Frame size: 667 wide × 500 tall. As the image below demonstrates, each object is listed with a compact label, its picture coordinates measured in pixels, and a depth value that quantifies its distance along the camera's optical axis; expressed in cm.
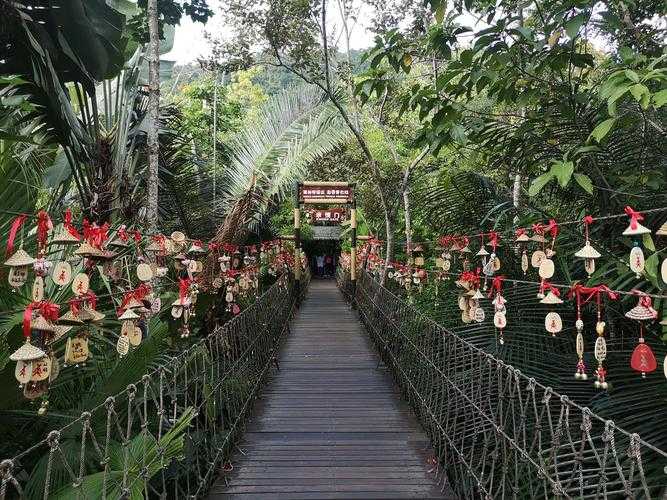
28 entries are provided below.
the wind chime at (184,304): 339
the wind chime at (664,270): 180
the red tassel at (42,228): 194
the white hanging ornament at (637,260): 208
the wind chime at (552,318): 262
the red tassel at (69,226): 215
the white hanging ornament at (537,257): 305
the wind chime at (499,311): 313
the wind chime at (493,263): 362
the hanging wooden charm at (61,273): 205
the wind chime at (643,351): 197
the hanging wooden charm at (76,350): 196
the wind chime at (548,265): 275
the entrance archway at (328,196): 1071
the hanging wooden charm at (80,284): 209
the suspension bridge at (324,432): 186
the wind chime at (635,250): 206
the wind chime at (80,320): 196
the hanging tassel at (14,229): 184
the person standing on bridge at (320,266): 2470
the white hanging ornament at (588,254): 245
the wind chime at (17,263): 182
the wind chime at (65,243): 206
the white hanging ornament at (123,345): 231
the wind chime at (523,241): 332
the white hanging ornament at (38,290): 183
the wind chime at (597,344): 223
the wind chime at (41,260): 183
